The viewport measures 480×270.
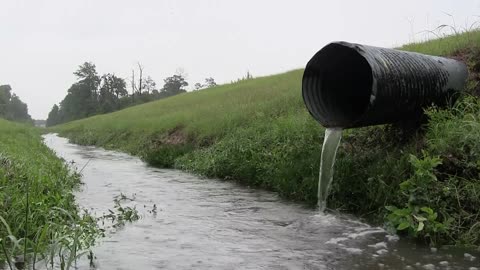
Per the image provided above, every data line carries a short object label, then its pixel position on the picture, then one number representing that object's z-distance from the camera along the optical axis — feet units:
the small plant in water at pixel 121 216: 19.19
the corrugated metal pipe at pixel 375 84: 18.39
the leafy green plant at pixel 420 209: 15.75
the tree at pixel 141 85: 280.10
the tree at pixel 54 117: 412.77
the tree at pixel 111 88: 306.35
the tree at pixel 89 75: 321.52
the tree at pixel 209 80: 336.53
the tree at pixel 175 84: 322.34
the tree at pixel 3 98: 252.13
